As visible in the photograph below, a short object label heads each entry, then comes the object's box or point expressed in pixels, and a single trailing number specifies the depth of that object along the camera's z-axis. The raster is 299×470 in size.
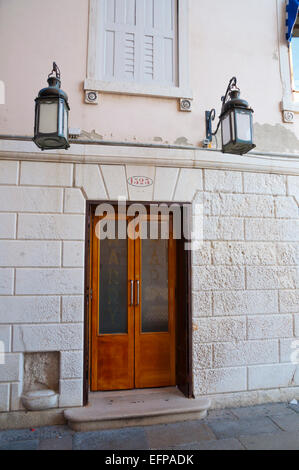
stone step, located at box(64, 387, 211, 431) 3.14
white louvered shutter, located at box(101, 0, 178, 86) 3.87
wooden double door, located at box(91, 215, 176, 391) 3.80
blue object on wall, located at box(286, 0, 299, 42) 4.05
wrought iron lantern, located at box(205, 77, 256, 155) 3.04
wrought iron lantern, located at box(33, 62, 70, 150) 2.76
